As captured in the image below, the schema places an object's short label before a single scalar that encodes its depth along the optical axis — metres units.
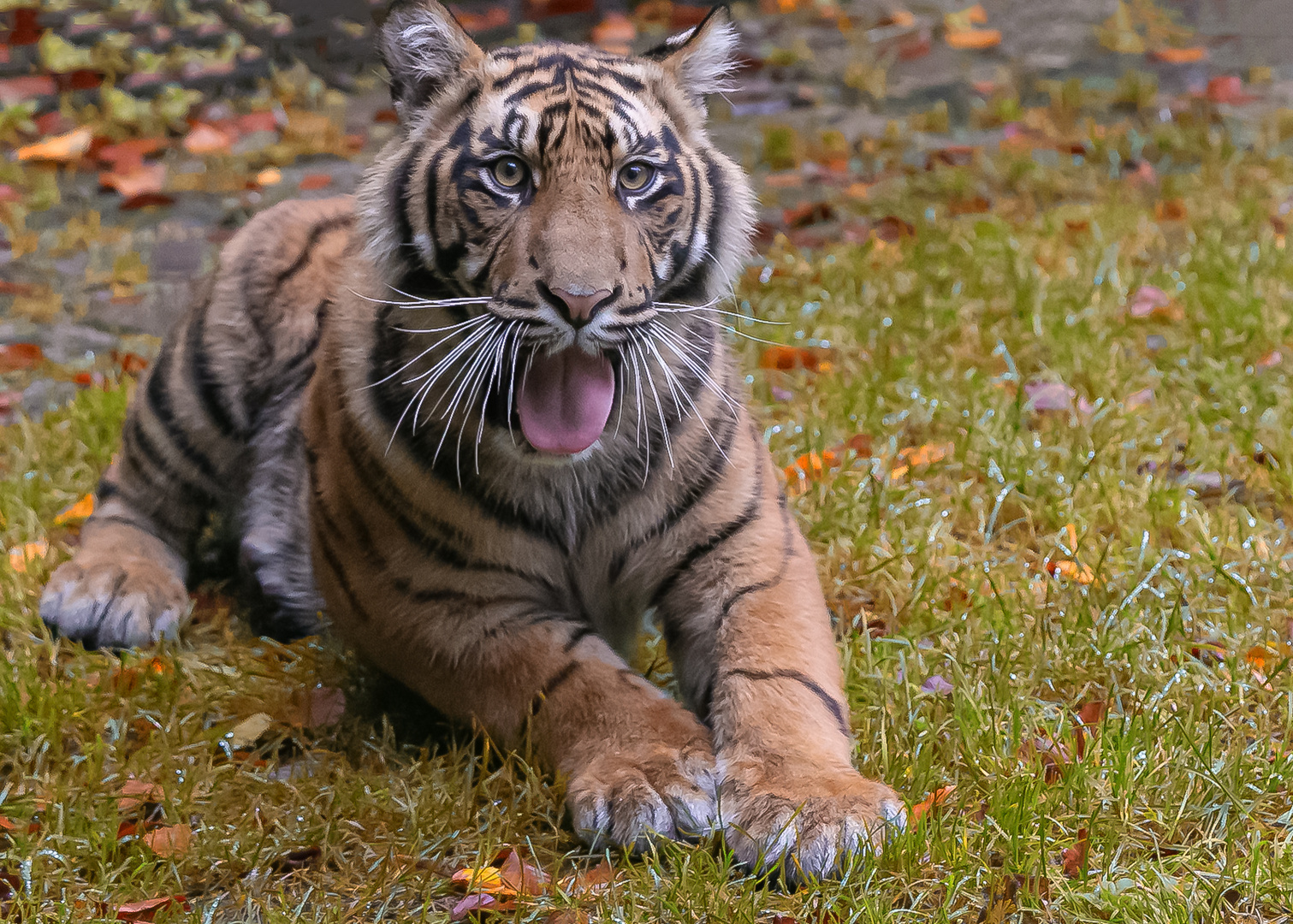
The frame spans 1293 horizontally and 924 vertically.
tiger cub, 4.61
